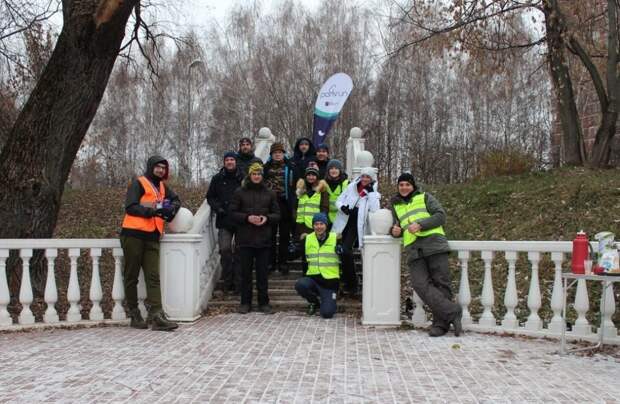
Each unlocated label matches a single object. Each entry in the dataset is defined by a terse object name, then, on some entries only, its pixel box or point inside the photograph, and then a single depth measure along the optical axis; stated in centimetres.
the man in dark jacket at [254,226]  729
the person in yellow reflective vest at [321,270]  726
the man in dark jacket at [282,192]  853
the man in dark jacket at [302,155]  861
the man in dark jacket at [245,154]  834
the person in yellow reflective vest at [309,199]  784
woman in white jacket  758
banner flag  1410
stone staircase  770
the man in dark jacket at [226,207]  789
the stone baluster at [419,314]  675
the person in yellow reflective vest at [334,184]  802
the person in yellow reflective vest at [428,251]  633
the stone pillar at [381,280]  680
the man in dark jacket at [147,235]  648
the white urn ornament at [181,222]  692
